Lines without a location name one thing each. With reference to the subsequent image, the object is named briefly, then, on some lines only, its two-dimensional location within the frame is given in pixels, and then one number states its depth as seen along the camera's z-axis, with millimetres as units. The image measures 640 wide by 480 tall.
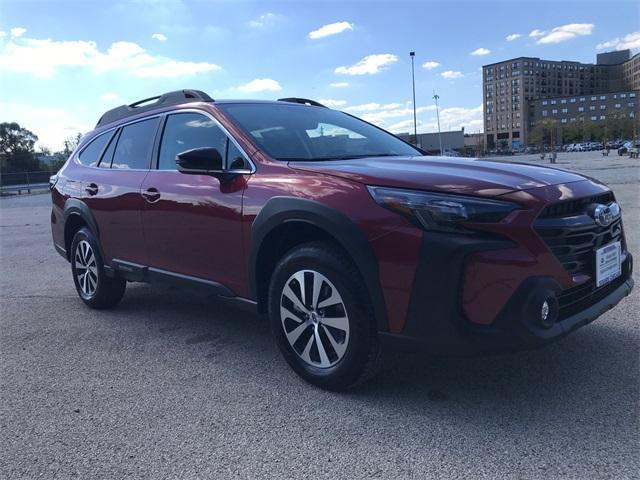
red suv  2648
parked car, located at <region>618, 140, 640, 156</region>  54469
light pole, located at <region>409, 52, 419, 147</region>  63053
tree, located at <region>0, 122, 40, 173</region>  71562
